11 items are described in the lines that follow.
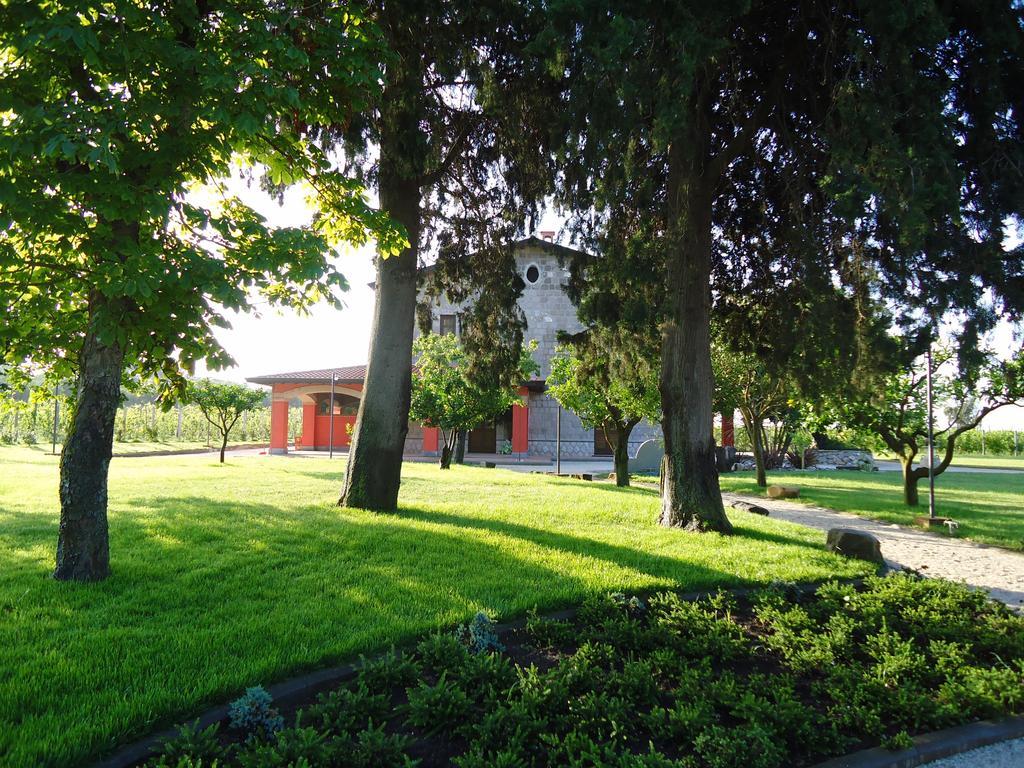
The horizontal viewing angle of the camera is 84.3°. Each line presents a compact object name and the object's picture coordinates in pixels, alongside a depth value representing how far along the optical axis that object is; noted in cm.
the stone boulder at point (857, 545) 659
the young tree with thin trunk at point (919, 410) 977
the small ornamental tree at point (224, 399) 1886
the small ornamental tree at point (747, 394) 1508
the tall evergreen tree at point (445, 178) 678
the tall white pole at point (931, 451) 933
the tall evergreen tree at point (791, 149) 497
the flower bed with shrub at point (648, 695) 242
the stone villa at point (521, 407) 2723
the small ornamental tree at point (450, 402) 1744
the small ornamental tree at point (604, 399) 994
